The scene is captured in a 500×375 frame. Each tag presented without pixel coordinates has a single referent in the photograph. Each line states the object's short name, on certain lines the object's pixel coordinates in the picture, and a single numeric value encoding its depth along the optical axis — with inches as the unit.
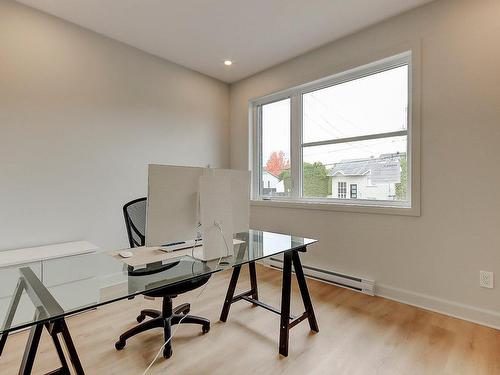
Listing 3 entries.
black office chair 65.3
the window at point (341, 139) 101.3
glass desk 40.6
